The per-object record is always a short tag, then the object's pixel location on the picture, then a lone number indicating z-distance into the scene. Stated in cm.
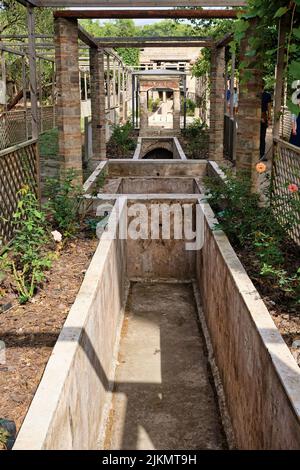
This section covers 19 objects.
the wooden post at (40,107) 1683
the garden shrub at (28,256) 508
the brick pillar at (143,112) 2331
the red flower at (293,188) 493
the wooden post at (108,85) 1879
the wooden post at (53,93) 2020
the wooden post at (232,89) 1315
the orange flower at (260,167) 581
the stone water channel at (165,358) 334
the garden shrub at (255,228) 481
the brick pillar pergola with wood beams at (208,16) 700
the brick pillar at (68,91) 844
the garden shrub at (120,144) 1555
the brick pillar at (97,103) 1332
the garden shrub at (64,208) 683
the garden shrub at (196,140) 1494
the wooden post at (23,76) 1077
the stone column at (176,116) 2194
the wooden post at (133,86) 2703
